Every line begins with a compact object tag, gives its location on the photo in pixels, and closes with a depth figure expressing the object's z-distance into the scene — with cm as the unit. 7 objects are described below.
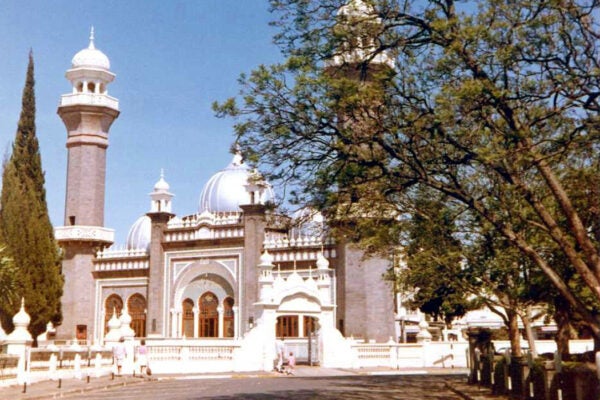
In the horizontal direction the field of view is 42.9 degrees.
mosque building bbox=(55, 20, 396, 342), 4466
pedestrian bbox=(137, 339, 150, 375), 3156
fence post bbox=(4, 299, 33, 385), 2469
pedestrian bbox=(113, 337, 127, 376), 2947
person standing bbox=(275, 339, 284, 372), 3326
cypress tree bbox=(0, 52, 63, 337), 4056
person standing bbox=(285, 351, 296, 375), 3241
